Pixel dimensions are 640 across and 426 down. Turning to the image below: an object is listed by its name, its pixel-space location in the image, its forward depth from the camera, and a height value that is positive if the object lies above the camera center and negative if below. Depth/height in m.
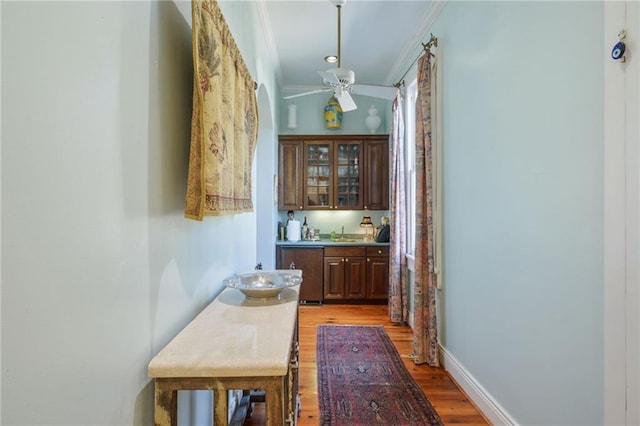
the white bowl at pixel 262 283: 1.56 -0.35
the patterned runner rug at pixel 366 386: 2.11 -1.23
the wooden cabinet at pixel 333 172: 4.84 +0.60
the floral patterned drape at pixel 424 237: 2.79 -0.18
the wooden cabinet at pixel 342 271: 4.54 -0.75
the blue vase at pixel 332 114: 4.81 +1.43
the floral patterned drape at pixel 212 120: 1.13 +0.34
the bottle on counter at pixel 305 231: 5.02 -0.24
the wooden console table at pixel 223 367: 0.95 -0.42
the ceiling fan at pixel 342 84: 2.74 +1.10
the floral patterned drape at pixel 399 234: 3.80 -0.21
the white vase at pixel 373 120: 4.88 +1.35
